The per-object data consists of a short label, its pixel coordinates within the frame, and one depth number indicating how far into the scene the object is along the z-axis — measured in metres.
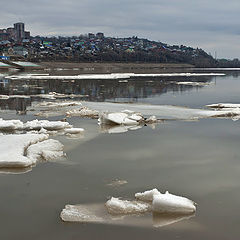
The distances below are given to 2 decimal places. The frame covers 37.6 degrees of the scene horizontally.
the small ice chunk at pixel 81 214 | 4.42
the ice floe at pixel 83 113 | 12.76
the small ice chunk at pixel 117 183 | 5.58
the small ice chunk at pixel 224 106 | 14.64
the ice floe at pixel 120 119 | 10.90
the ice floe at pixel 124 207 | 4.64
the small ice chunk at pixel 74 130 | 9.55
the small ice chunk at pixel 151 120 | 11.31
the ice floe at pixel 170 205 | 4.63
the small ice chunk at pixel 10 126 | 10.11
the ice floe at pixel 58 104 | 15.33
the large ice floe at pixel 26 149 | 6.54
